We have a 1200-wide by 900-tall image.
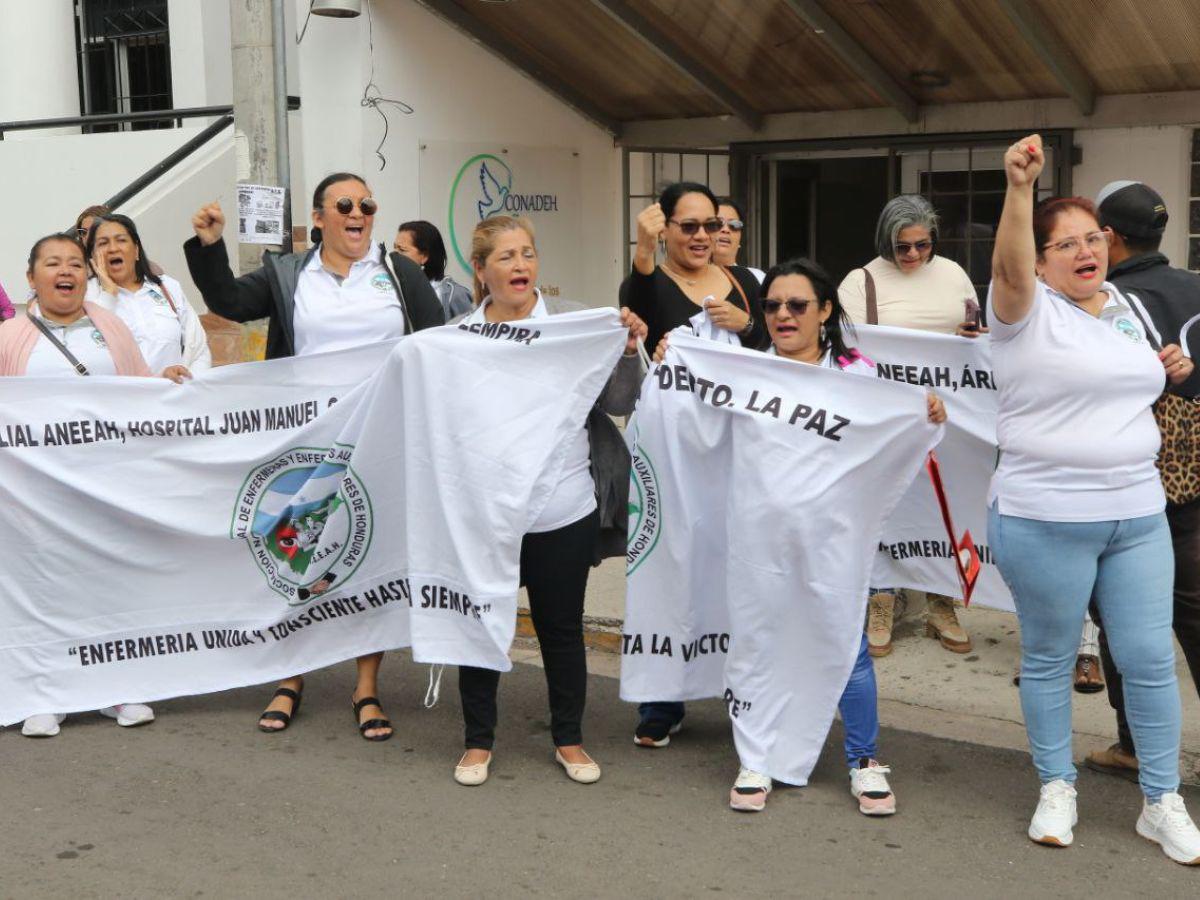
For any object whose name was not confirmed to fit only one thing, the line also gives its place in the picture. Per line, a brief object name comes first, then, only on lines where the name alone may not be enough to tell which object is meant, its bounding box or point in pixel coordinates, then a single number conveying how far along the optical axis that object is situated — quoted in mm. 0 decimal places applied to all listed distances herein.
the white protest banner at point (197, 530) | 5578
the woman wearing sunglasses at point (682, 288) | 5188
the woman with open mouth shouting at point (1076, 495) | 4238
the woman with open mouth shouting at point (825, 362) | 4750
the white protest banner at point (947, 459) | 5418
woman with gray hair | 6180
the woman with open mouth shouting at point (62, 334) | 5730
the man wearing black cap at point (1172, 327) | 4551
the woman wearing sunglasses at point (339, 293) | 5523
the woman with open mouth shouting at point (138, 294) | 6633
